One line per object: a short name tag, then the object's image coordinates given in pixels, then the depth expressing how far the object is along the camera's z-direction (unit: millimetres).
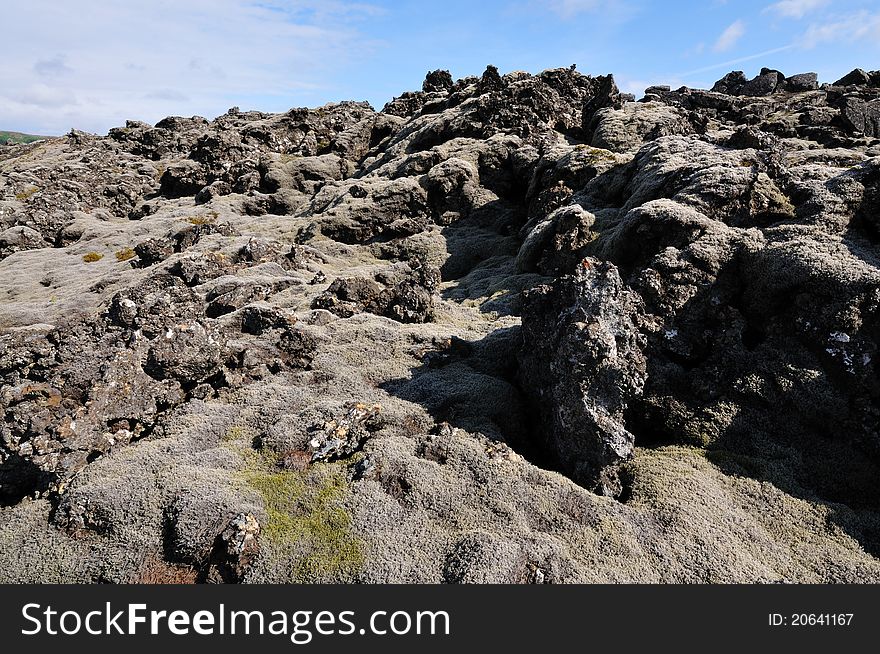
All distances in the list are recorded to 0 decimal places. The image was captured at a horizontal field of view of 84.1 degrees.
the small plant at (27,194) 49181
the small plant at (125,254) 38156
